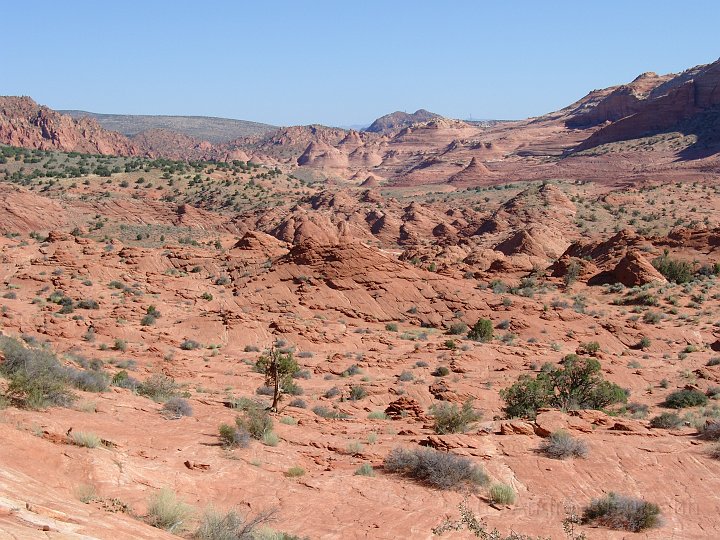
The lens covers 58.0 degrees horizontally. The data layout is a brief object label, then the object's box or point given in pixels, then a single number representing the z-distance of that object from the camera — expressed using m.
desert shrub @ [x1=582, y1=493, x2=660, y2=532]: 8.72
